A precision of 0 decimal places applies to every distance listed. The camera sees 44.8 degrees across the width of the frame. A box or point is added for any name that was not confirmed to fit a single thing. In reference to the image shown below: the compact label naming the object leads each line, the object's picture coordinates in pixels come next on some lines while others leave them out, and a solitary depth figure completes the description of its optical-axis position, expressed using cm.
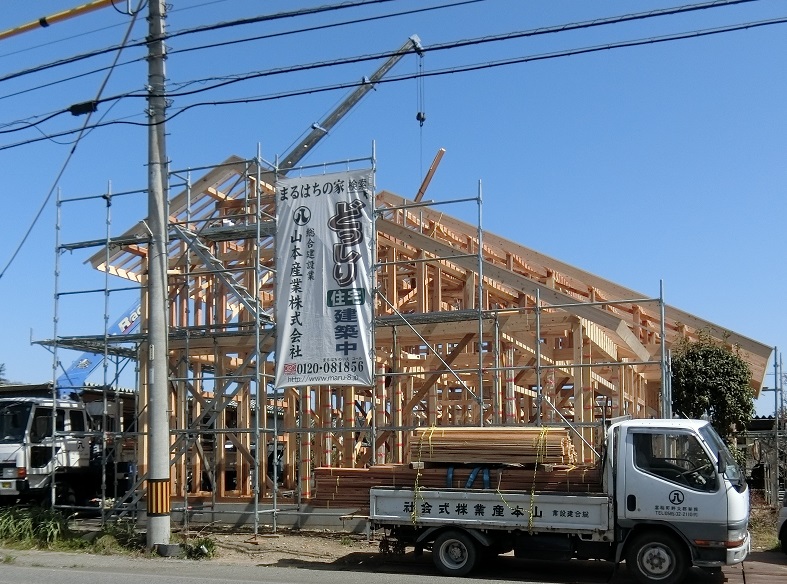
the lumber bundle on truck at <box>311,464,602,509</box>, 1194
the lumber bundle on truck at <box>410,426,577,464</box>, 1237
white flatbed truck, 1105
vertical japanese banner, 1614
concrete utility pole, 1454
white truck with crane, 1848
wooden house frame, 1665
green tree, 1864
